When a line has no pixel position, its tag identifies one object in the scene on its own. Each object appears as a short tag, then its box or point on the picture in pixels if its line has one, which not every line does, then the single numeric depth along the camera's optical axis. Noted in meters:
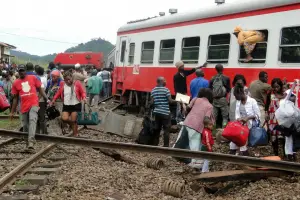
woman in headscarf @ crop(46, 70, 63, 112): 12.20
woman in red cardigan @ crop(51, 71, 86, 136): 10.68
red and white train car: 9.91
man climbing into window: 10.58
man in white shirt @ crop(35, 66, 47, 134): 10.31
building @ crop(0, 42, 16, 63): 58.04
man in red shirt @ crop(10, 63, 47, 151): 9.23
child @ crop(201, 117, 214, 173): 8.08
